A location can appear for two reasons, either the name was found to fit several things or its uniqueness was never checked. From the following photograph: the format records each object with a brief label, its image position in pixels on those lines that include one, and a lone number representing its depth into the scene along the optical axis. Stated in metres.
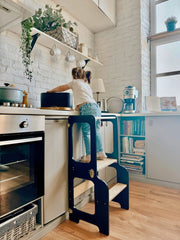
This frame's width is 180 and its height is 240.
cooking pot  1.15
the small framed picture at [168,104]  2.42
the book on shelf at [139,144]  2.46
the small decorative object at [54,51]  1.99
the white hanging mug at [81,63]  2.47
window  2.76
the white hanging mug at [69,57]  2.24
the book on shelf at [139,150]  2.45
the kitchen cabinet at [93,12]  2.33
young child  1.55
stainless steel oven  0.98
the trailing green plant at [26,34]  1.49
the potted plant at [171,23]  2.67
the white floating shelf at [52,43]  1.79
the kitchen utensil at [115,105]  2.75
